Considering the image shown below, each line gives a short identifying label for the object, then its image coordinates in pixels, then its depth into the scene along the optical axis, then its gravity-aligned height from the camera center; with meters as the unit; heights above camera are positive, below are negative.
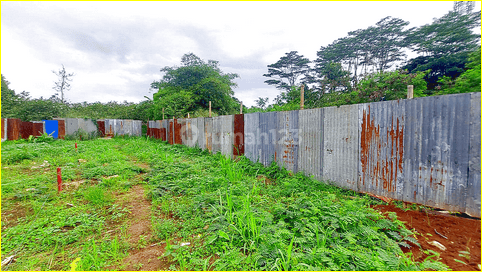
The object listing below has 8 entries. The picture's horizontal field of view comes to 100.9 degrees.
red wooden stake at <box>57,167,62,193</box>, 4.05 -1.08
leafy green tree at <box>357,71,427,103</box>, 11.12 +2.28
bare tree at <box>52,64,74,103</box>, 25.56 +5.89
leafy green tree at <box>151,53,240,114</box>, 20.62 +4.57
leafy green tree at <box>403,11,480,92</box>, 17.36 +7.41
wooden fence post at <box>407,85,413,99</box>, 3.15 +0.52
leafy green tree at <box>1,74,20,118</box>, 18.64 +2.60
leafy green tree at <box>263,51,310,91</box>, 31.31 +9.42
